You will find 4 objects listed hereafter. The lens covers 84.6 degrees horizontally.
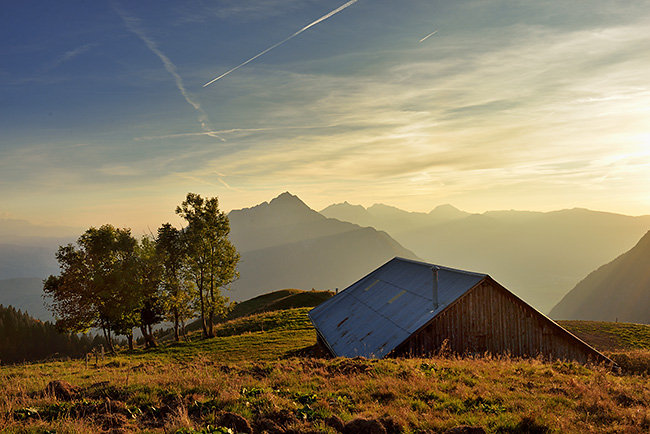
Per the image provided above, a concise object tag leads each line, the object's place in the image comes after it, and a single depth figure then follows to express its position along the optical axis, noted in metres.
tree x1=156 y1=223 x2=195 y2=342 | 43.78
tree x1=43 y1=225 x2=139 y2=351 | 39.91
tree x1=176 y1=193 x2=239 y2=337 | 42.84
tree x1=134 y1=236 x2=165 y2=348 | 42.91
